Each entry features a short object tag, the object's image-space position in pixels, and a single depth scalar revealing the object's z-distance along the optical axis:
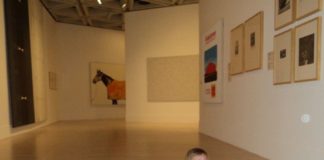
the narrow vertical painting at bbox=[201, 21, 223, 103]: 5.70
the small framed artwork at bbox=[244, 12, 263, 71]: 4.02
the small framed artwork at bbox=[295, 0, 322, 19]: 2.82
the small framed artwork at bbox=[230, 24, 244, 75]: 4.69
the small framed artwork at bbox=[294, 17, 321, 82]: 2.80
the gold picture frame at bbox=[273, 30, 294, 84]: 3.25
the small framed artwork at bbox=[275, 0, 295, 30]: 3.26
